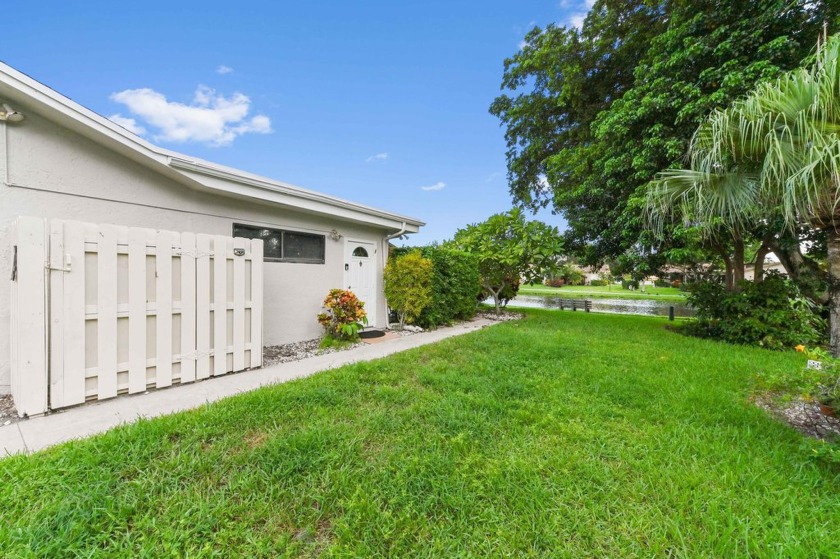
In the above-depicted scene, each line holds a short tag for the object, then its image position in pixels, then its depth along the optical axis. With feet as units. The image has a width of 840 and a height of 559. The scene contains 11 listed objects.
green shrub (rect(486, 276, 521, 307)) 36.25
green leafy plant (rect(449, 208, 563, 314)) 32.19
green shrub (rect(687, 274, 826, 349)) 21.02
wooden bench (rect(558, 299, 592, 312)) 49.41
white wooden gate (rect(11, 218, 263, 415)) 9.73
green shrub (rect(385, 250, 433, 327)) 24.54
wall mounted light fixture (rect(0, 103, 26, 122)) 11.41
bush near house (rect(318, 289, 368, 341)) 20.65
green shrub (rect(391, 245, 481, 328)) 26.99
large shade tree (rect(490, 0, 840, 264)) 21.06
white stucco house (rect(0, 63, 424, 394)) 11.69
